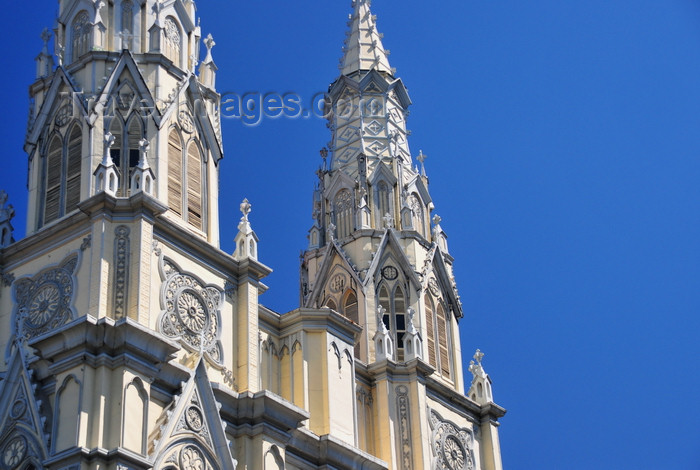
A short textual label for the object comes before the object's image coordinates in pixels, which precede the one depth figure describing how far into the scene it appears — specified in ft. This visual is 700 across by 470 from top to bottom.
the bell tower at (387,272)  123.03
